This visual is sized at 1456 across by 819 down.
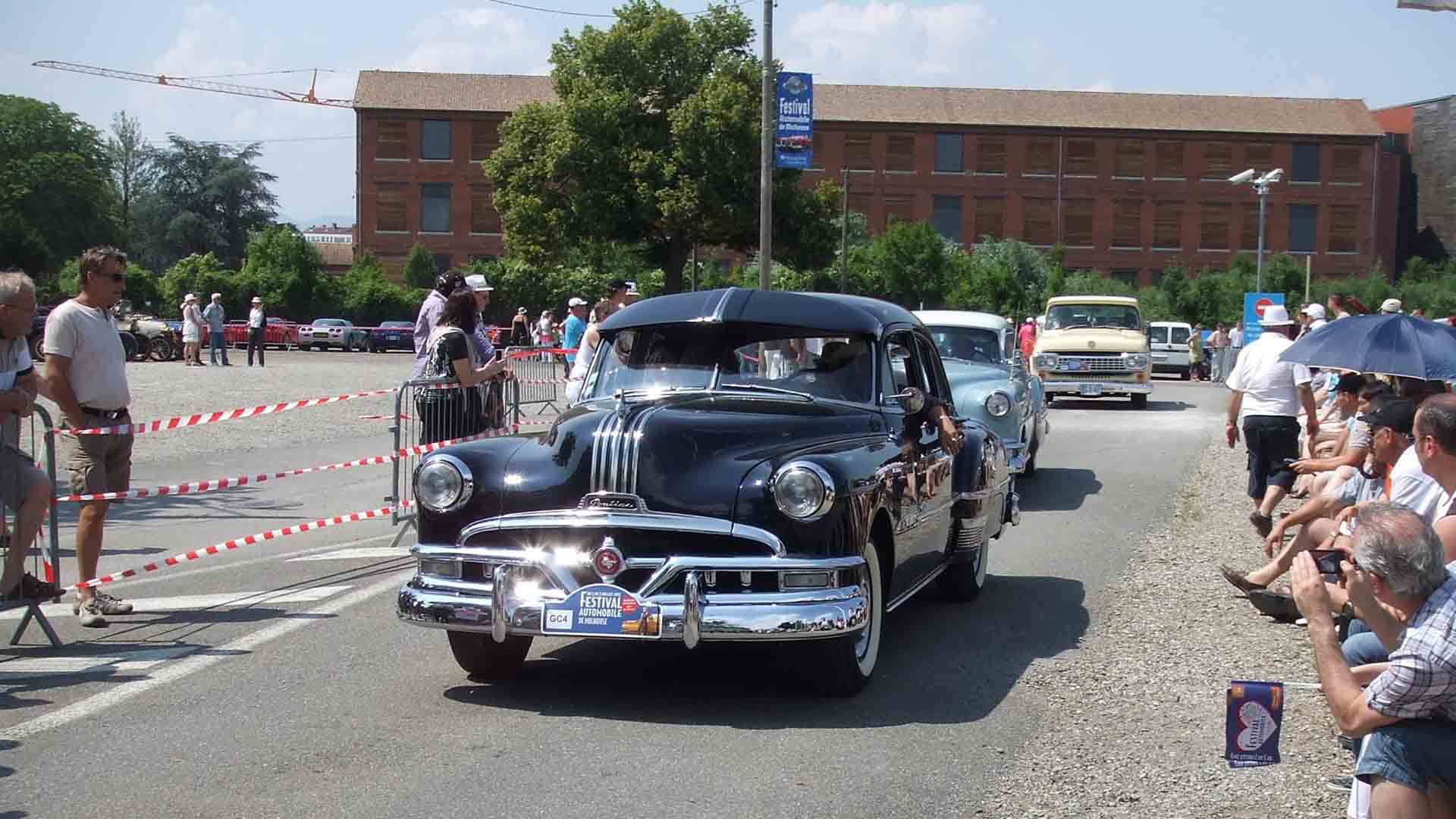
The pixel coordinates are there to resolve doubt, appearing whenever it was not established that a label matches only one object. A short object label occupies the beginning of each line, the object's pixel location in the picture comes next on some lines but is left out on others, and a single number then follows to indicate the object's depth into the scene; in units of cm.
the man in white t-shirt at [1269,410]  1153
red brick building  8038
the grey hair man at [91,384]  830
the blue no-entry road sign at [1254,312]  3244
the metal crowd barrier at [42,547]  760
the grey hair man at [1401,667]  413
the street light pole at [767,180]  2658
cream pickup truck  2778
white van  4572
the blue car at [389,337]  6556
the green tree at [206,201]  11306
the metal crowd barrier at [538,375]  2047
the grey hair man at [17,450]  745
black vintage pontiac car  628
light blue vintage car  1397
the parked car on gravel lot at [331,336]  6575
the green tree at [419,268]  7550
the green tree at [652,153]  5234
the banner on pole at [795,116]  2780
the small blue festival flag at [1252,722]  454
